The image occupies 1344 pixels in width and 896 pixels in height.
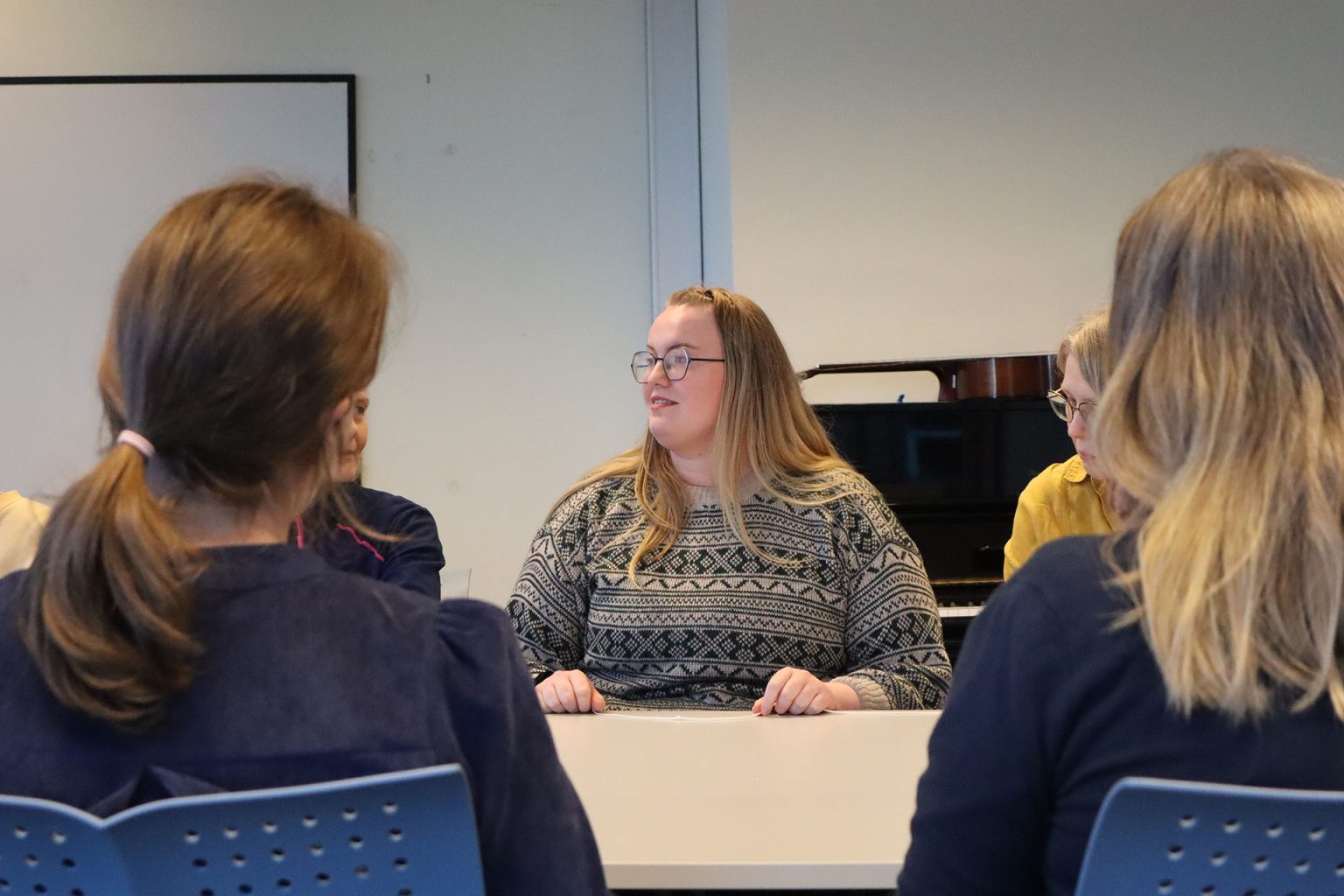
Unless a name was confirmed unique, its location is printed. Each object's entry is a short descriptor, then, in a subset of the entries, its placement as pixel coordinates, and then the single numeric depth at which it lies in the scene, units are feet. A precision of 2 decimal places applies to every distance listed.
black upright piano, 10.69
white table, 3.84
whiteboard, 13.16
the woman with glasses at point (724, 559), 7.37
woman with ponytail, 2.94
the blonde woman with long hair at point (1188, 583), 2.86
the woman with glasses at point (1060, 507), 8.26
